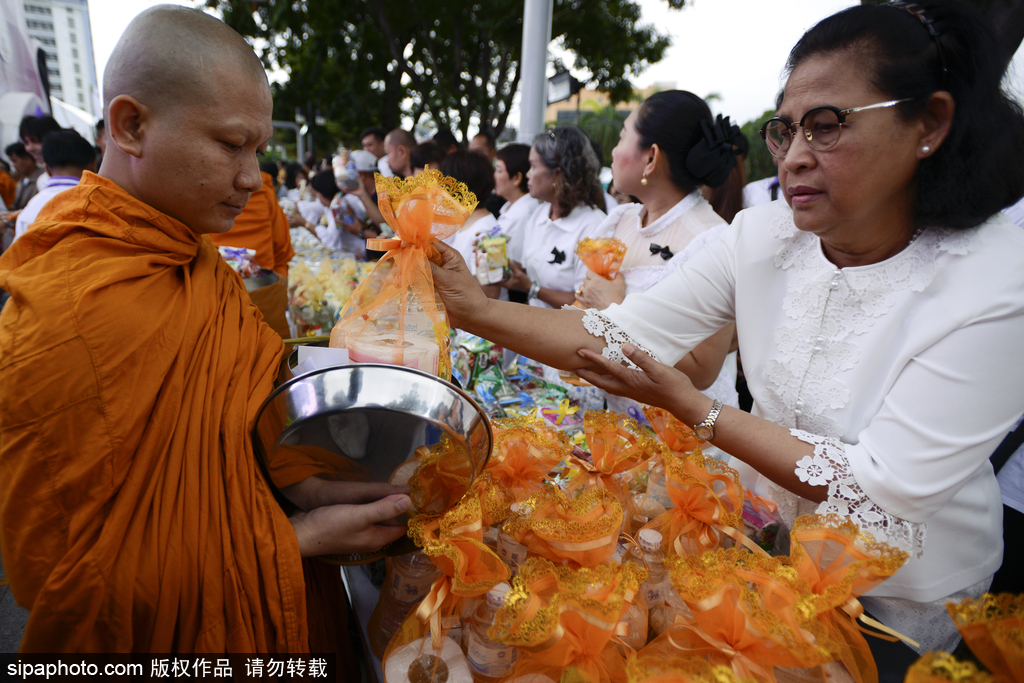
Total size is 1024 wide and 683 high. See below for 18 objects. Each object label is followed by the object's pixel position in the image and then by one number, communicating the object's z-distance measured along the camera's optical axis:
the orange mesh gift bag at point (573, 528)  1.02
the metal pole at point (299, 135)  27.08
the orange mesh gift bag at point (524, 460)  1.31
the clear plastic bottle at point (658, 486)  1.42
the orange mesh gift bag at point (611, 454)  1.33
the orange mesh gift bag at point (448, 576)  0.98
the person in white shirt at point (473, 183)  3.89
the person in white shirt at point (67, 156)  4.04
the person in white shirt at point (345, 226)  6.20
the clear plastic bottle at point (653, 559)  1.16
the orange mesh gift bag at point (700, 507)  1.17
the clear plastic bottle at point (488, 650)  1.01
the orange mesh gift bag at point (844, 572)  0.91
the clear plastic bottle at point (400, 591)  1.23
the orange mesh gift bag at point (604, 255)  2.34
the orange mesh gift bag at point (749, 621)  0.83
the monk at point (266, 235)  3.54
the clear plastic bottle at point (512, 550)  1.16
